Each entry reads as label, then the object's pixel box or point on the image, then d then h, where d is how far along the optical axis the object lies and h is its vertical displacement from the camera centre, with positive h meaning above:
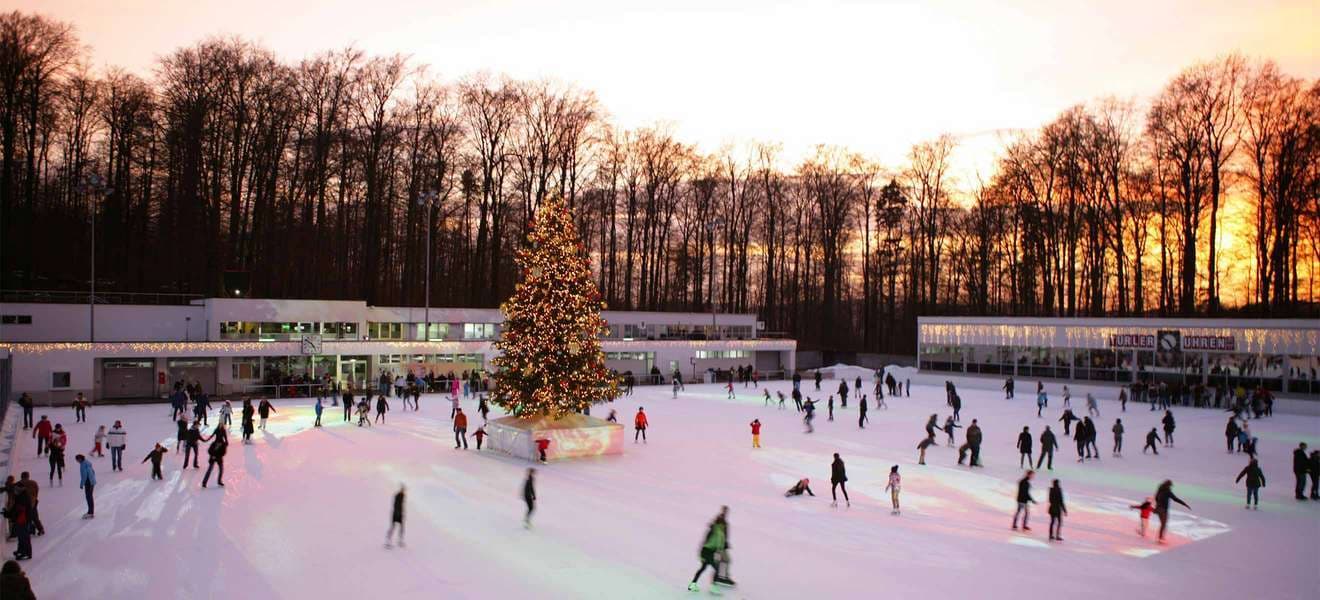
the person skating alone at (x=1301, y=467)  15.95 -2.94
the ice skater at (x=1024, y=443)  19.11 -3.02
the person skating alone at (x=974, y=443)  19.22 -3.04
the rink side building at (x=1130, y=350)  33.78 -1.56
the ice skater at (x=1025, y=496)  13.42 -3.01
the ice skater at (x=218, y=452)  16.05 -2.85
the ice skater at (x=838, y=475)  15.03 -3.01
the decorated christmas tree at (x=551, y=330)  20.84 -0.45
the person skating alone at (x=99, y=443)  18.88 -3.18
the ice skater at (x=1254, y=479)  15.08 -3.02
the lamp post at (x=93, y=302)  31.50 +0.32
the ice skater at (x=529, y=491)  13.20 -2.95
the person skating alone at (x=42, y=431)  18.62 -2.87
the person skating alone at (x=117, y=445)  17.30 -2.94
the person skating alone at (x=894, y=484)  14.59 -3.09
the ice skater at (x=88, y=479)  13.20 -2.84
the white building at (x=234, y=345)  30.41 -1.49
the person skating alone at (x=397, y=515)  11.87 -3.04
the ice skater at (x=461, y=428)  21.52 -3.11
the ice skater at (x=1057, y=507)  12.69 -3.02
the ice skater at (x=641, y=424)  22.64 -3.13
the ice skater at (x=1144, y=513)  13.23 -3.23
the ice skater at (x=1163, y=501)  12.81 -2.95
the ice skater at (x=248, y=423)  21.56 -3.03
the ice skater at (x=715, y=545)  10.22 -2.97
